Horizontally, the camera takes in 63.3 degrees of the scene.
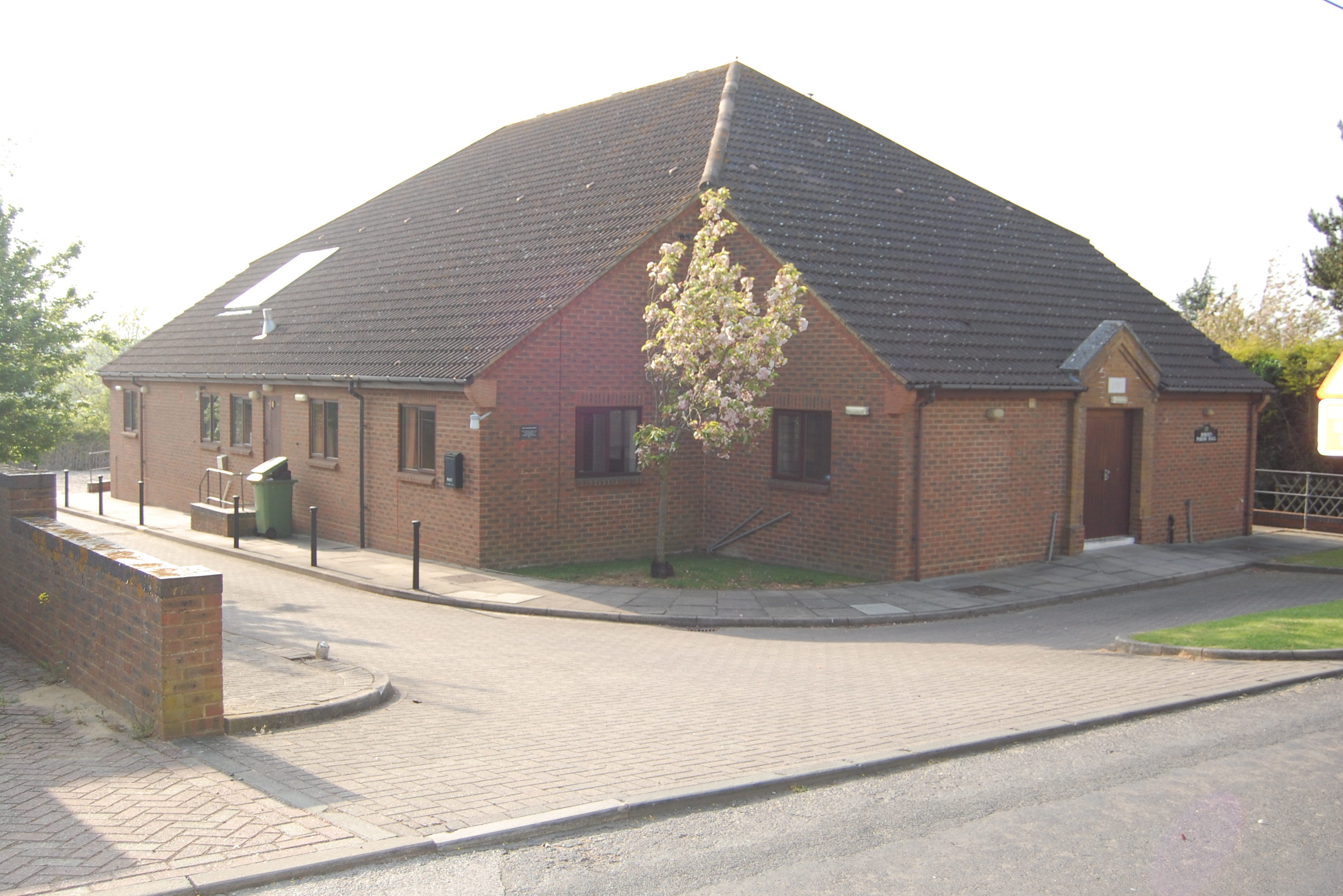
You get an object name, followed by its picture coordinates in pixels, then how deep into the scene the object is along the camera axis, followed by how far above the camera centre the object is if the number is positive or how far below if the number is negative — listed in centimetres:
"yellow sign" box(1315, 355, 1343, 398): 632 +29
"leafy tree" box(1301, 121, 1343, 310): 2572 +418
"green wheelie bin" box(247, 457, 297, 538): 2006 -143
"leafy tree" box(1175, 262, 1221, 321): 6606 +842
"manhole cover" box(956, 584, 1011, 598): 1489 -223
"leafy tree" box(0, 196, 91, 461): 1859 +125
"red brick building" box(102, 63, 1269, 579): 1600 +84
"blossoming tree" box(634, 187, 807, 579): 1466 +118
